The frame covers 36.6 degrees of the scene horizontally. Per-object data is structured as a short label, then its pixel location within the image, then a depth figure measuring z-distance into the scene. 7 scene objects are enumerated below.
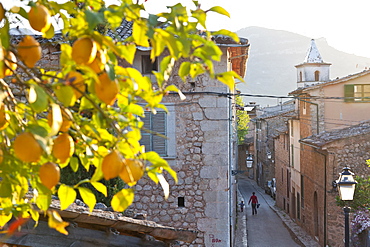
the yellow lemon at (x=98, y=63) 2.03
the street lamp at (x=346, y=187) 9.73
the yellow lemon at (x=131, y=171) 2.03
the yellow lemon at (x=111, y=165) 1.98
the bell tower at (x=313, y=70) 49.81
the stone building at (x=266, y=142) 42.62
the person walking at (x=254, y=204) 29.50
